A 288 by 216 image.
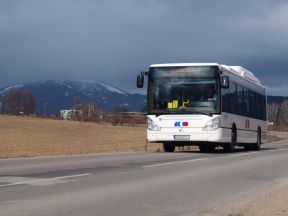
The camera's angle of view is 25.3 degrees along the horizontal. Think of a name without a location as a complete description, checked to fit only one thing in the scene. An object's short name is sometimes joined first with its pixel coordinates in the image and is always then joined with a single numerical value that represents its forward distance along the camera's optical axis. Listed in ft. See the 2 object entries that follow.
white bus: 80.74
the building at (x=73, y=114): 392.88
